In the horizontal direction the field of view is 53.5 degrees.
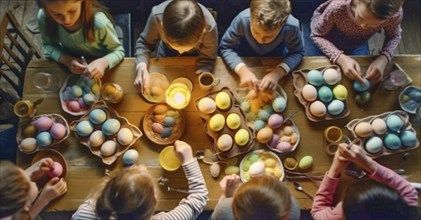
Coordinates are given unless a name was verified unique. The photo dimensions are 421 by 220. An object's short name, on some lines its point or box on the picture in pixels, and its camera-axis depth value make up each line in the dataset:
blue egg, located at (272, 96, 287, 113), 1.68
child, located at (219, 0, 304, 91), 1.56
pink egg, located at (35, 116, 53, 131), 1.66
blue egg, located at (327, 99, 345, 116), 1.67
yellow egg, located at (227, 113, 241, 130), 1.66
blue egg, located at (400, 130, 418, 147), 1.64
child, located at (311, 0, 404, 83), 1.60
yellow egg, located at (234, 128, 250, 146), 1.64
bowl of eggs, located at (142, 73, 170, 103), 1.73
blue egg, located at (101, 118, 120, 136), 1.66
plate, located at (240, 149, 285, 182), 1.64
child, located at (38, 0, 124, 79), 1.64
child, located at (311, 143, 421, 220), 1.55
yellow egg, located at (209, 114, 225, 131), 1.65
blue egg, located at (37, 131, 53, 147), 1.65
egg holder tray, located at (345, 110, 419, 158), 1.64
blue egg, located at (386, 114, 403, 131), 1.63
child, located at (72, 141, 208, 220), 1.37
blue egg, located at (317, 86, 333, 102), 1.68
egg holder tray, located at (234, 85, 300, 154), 1.69
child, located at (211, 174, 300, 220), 1.36
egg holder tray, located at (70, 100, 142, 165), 1.66
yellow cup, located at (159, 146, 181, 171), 1.65
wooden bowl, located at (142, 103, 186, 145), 1.69
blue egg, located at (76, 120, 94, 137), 1.65
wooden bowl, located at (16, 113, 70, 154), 1.67
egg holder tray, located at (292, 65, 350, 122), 1.69
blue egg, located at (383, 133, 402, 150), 1.62
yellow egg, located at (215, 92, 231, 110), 1.67
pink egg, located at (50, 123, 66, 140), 1.66
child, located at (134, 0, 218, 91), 1.50
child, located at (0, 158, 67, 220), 1.40
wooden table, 1.65
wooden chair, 1.81
